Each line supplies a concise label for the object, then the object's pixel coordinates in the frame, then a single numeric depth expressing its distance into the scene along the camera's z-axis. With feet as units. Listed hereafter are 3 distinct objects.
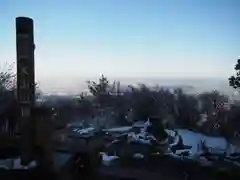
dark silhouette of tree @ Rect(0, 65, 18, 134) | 10.17
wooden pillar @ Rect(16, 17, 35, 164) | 9.32
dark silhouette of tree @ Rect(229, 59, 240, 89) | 9.44
